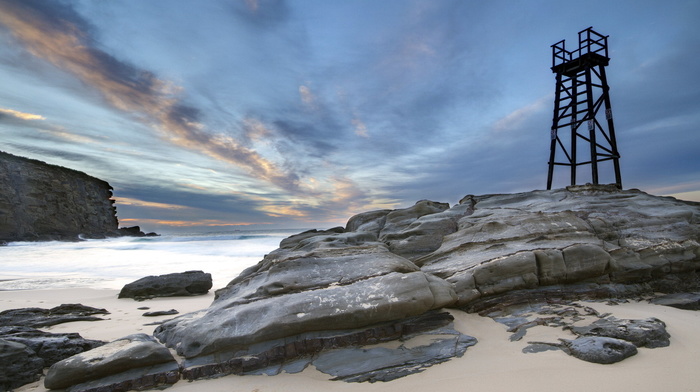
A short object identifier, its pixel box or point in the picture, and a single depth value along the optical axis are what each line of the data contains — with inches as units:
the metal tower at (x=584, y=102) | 512.7
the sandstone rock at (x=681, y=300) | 217.9
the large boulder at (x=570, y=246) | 232.8
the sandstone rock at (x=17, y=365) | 158.9
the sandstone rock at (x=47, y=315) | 262.2
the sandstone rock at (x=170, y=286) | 387.9
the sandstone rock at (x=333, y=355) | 159.9
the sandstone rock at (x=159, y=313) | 298.4
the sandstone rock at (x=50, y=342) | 178.2
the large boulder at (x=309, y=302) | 172.9
